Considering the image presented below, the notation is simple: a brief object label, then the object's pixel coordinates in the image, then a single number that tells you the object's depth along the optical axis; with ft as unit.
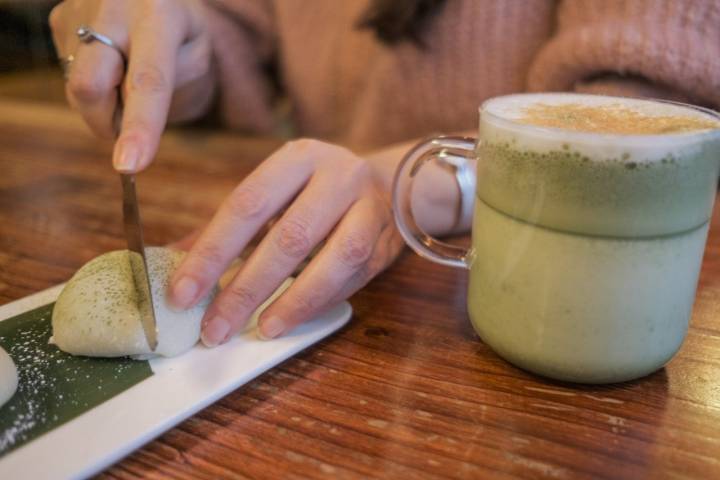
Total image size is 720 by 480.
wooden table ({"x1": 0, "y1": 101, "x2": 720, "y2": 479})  1.36
